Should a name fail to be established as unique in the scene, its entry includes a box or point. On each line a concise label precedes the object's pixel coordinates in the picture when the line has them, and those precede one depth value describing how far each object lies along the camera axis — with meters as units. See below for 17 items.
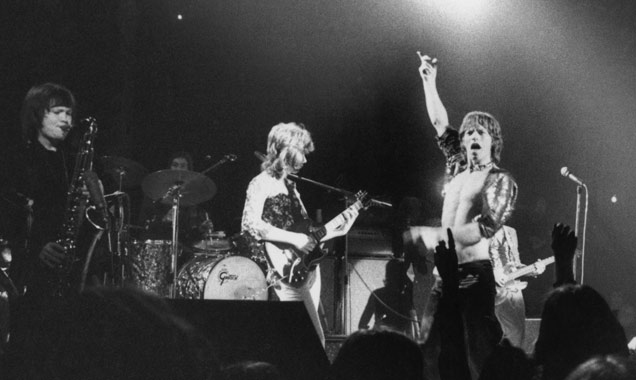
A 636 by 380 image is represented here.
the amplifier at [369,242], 8.93
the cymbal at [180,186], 8.20
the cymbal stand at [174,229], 7.91
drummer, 8.90
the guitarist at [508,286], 6.73
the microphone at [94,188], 5.16
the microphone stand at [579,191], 7.08
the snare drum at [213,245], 8.70
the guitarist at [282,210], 6.29
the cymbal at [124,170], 8.10
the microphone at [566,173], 6.98
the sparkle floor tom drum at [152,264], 8.40
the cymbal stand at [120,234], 6.83
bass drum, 7.88
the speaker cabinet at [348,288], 8.50
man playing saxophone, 4.63
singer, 4.28
